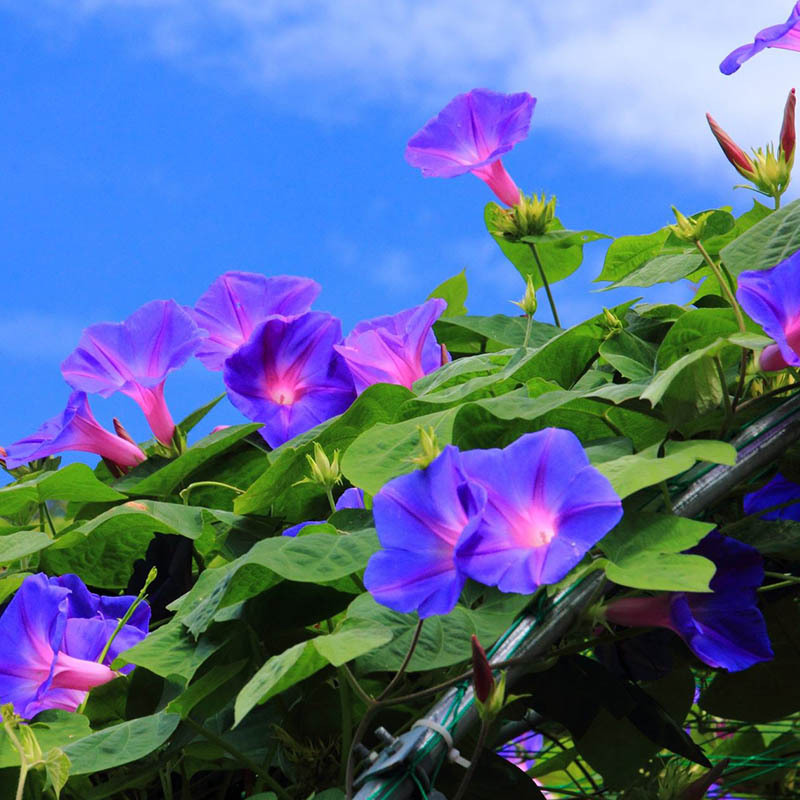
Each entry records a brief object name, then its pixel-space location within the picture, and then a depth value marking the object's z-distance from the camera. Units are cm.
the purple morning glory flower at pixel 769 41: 178
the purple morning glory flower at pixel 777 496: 181
